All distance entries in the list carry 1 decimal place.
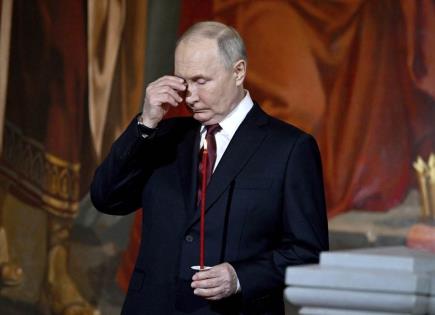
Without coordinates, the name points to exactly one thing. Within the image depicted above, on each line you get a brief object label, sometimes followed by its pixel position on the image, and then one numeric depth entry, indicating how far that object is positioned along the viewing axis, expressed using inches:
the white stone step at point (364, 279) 212.4
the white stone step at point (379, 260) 218.1
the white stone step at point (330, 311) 217.5
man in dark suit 317.7
